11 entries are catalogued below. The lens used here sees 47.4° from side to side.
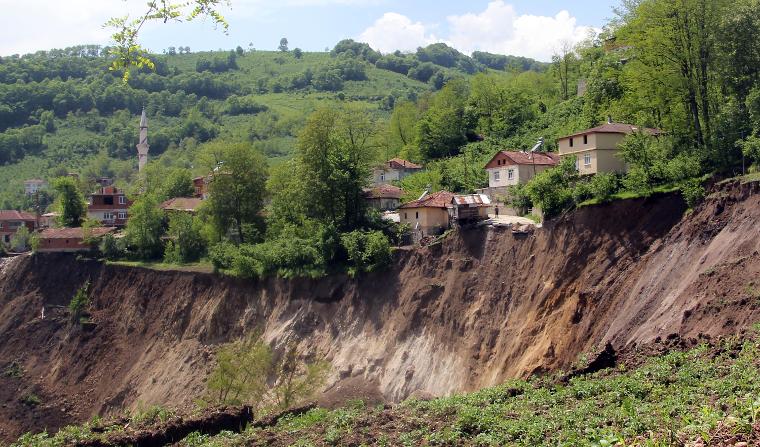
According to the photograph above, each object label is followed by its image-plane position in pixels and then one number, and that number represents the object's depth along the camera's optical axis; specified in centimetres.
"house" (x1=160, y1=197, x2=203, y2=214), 7750
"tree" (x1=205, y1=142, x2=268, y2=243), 6556
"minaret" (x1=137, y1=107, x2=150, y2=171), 12141
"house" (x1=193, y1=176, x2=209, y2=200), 8738
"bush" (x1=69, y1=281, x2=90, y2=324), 6675
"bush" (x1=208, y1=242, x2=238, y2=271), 5991
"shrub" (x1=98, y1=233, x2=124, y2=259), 7119
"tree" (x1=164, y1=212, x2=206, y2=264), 6694
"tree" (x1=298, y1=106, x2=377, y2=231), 5766
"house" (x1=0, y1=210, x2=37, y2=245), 9606
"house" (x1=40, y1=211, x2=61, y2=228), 9755
